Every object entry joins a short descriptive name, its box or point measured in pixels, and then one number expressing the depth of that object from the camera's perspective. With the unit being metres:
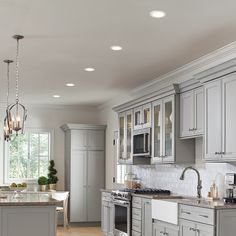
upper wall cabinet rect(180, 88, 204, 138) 6.47
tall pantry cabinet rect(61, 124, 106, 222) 11.09
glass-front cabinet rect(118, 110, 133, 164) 8.84
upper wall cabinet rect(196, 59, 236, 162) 5.53
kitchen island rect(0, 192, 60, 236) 5.60
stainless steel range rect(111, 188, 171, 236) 7.84
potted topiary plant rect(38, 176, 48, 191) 11.01
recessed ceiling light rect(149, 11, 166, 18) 4.66
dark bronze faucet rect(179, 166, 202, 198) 6.74
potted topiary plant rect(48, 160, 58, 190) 11.23
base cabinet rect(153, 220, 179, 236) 6.21
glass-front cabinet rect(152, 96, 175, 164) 7.15
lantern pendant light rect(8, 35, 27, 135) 5.53
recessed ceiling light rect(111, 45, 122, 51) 6.04
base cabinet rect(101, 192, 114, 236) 8.91
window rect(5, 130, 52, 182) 11.31
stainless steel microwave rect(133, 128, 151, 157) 8.02
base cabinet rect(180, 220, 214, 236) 5.31
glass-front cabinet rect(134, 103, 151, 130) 8.06
